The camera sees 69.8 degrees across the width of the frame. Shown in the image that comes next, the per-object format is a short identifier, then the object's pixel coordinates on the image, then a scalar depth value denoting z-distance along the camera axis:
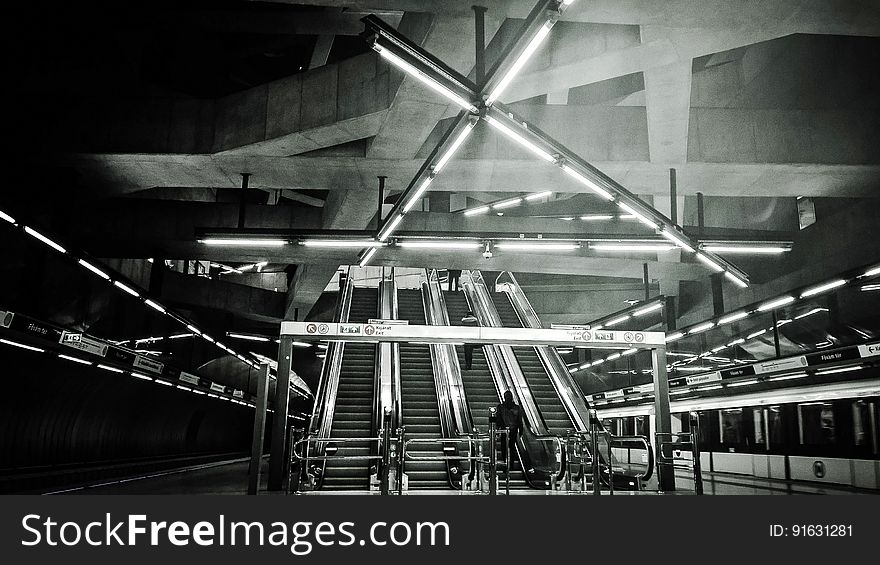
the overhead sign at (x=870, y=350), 10.70
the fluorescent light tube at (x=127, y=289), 11.13
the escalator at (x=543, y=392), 13.88
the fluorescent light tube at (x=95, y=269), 9.95
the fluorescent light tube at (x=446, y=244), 8.89
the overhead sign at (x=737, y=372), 14.06
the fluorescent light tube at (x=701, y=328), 13.27
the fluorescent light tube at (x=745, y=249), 8.73
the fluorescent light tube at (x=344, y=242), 8.84
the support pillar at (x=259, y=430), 8.79
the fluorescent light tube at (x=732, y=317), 12.21
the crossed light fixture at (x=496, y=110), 4.39
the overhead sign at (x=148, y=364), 13.41
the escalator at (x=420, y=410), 11.44
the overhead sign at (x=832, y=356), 11.27
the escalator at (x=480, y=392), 12.77
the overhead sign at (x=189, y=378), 16.53
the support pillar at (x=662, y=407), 10.13
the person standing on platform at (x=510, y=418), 11.23
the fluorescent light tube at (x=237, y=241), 8.67
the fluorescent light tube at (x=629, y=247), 8.91
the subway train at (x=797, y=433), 11.73
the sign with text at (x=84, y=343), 10.61
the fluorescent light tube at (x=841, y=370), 11.55
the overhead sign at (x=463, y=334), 10.26
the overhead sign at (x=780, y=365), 12.41
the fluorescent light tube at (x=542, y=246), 9.09
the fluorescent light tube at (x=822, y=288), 9.70
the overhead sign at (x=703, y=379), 15.38
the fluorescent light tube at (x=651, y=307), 13.27
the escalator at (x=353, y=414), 11.53
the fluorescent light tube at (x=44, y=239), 8.47
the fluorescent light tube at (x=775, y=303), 10.95
